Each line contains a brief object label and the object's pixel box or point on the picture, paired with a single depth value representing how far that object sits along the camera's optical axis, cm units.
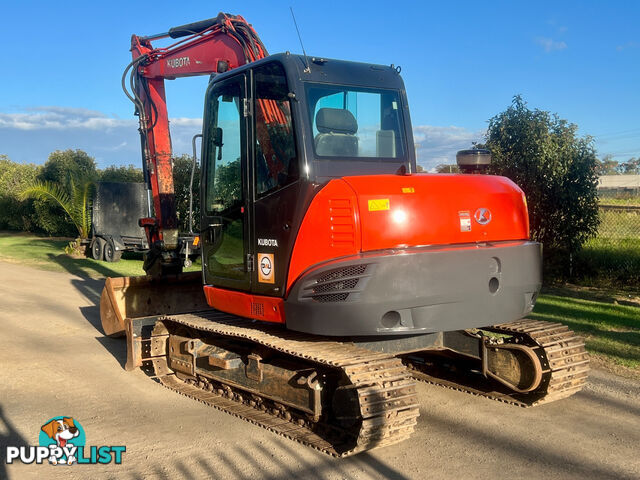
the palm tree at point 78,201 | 2088
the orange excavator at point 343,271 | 475
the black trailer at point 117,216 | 1934
